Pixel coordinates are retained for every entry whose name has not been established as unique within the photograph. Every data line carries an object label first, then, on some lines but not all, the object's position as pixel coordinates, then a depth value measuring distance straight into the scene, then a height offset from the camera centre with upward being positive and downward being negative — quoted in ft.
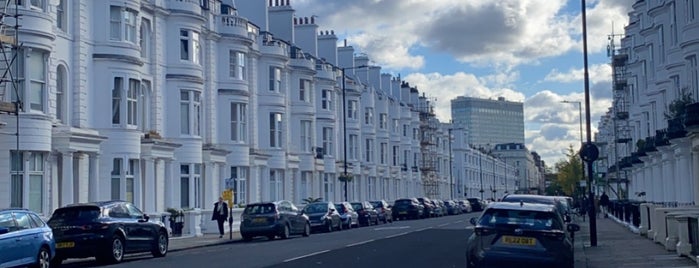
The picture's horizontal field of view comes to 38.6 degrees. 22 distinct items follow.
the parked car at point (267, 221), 124.77 -3.49
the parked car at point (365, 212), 178.09 -3.81
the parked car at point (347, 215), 160.04 -3.75
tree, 309.42 +4.60
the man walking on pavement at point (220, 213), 134.10 -2.57
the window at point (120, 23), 121.19 +20.99
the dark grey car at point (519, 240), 59.06 -3.08
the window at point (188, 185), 143.02 +1.33
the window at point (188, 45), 140.67 +21.14
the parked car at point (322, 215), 146.00 -3.44
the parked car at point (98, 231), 82.17 -2.96
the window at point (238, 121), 161.79 +11.88
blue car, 65.77 -2.92
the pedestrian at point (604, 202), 198.70 -2.92
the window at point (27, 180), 102.12 +1.76
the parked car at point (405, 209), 218.79 -4.04
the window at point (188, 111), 141.59 +11.86
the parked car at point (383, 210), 194.79 -3.84
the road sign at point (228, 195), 131.23 -0.18
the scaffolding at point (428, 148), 350.64 +15.37
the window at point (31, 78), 101.45 +12.21
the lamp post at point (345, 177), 196.95 +2.92
